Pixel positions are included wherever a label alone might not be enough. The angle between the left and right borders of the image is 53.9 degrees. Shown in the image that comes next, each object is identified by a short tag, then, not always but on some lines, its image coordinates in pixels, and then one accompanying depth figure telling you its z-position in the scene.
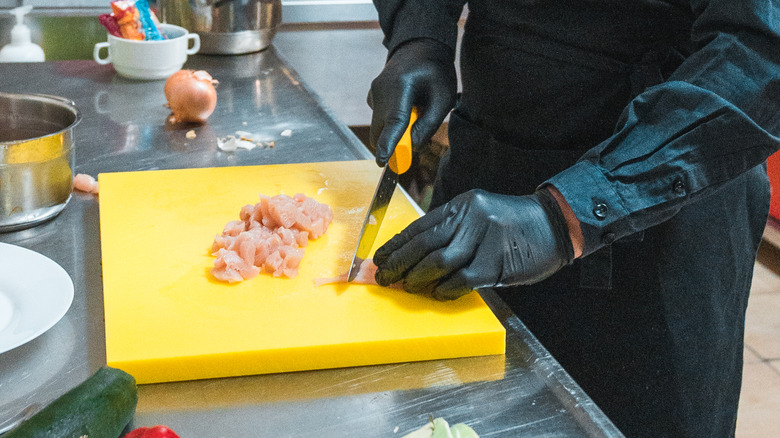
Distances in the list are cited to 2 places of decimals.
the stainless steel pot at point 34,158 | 1.11
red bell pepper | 0.70
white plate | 0.87
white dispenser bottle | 2.01
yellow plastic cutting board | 0.90
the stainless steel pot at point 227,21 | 2.03
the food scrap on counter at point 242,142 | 1.55
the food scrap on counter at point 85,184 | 1.32
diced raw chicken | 1.04
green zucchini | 0.69
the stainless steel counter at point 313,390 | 0.82
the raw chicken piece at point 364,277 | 1.05
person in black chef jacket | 1.02
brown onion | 1.62
